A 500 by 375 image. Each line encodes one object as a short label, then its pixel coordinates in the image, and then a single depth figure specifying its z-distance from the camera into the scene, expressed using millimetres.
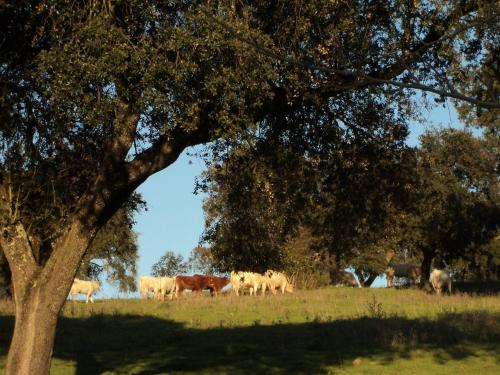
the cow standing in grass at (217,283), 59344
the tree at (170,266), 110750
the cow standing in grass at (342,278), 89562
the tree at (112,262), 50406
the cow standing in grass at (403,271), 73938
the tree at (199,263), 103125
